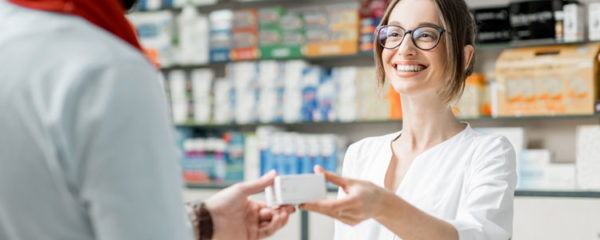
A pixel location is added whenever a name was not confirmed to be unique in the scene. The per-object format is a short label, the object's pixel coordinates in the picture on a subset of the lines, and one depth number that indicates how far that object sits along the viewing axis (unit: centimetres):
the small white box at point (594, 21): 340
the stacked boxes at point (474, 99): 364
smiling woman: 146
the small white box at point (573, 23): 342
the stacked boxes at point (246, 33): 426
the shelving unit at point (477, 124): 353
